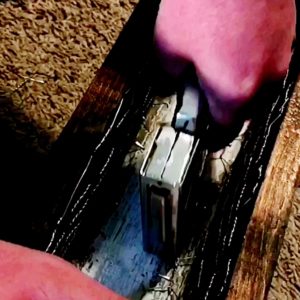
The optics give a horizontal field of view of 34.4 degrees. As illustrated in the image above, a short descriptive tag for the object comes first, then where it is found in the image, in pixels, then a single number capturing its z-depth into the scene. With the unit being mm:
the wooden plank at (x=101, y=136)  228
